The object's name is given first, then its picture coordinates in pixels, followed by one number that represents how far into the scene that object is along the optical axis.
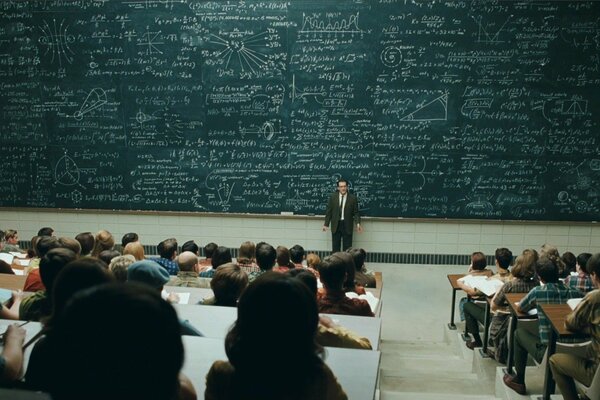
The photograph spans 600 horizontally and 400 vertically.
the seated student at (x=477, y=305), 5.36
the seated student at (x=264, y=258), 5.04
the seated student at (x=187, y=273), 4.68
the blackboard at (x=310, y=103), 7.71
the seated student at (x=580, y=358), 3.44
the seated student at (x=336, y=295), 3.69
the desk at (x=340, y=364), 2.17
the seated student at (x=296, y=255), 5.96
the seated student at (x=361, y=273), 5.33
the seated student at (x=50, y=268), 2.96
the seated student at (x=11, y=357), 2.15
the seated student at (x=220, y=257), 5.30
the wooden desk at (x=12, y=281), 4.46
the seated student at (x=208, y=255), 6.08
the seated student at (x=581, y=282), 5.08
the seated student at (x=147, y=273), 3.18
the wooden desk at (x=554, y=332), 3.60
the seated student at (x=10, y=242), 6.41
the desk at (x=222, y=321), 3.04
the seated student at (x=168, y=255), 5.57
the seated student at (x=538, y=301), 4.20
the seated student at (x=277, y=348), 1.71
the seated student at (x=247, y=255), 5.58
